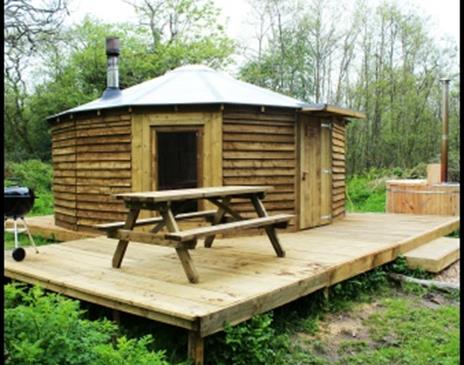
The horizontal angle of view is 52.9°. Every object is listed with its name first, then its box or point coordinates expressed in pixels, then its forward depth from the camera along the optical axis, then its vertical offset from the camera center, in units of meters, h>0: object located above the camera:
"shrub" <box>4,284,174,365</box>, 2.22 -0.84
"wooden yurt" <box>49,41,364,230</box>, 6.46 +0.45
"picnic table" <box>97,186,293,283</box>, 3.84 -0.46
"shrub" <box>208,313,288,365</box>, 3.21 -1.21
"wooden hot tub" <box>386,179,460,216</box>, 8.76 -0.43
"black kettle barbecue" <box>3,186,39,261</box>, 4.76 -0.30
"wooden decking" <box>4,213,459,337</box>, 3.33 -0.90
